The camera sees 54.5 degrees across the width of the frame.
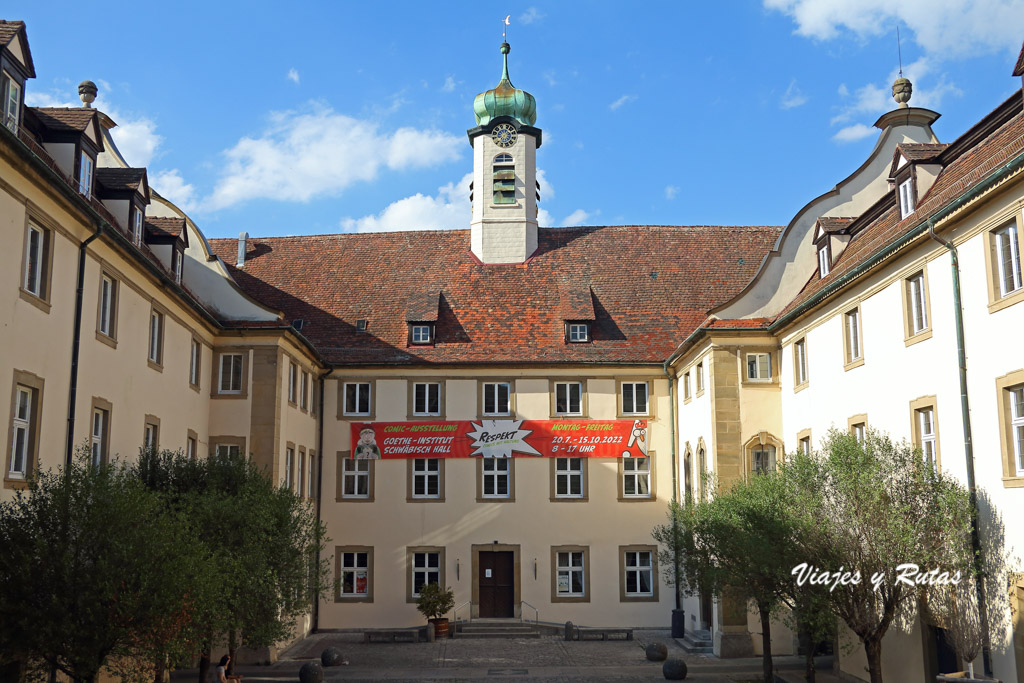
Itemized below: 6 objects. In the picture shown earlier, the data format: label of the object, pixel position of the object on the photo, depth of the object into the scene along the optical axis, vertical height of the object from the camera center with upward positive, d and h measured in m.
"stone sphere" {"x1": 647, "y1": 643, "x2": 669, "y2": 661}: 26.25 -3.22
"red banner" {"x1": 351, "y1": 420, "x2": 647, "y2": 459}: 32.75 +2.96
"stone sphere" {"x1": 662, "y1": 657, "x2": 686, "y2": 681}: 23.02 -3.21
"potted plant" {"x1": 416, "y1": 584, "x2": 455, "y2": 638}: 30.14 -2.24
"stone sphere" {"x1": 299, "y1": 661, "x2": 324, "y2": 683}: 22.34 -3.17
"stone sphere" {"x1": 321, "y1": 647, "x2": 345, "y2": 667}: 25.70 -3.25
